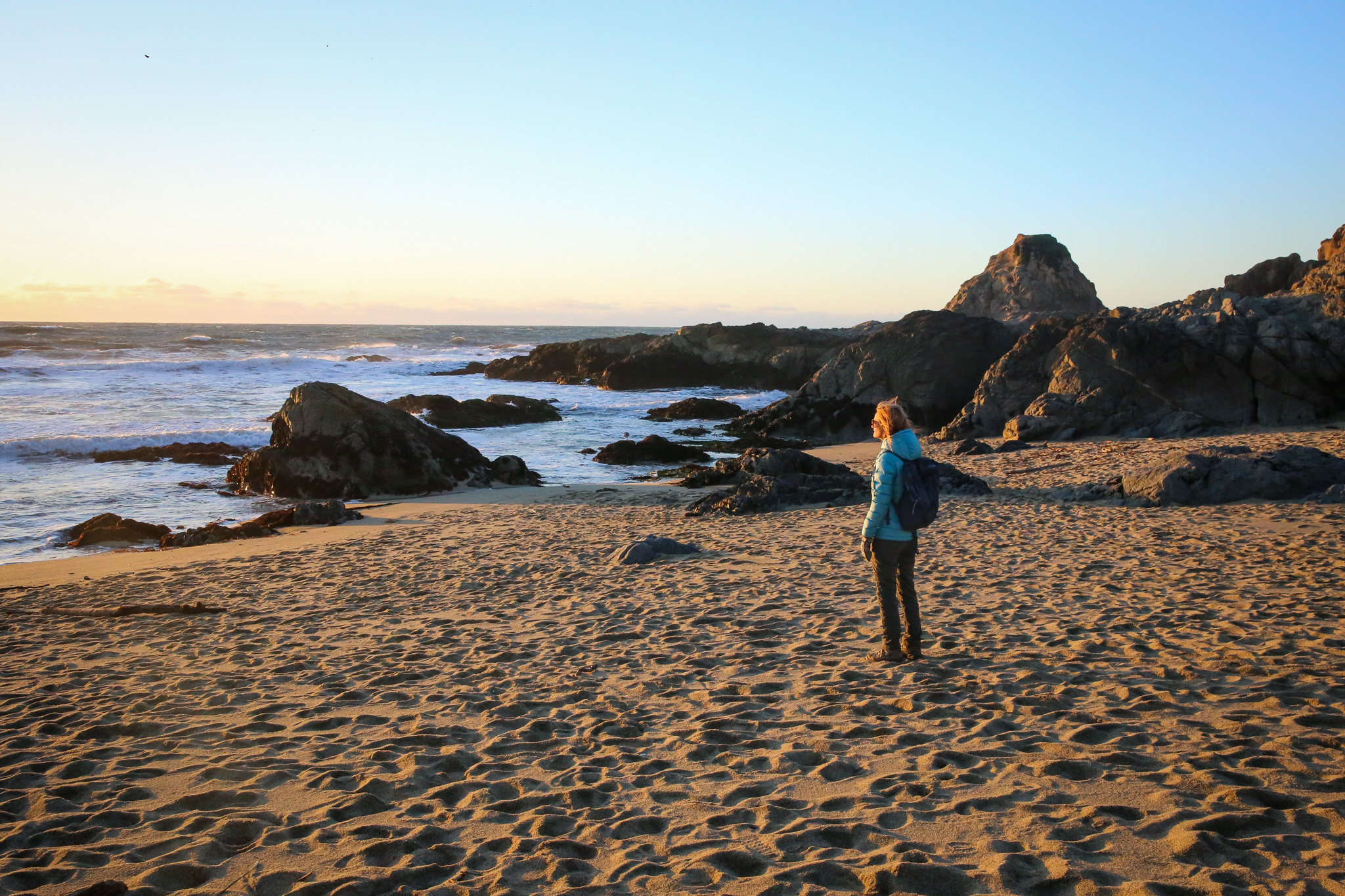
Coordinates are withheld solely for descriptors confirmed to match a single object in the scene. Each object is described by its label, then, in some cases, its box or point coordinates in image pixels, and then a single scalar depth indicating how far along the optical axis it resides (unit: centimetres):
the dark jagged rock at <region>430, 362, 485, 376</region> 5019
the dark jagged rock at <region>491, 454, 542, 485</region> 1736
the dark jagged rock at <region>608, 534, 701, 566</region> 912
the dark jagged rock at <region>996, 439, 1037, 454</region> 1770
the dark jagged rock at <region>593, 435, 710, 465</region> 2056
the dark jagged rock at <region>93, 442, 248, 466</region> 1989
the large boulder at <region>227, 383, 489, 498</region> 1617
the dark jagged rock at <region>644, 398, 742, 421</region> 3067
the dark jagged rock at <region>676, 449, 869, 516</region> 1264
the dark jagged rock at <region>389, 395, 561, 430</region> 2817
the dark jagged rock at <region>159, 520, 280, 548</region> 1171
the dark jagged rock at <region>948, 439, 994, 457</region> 1791
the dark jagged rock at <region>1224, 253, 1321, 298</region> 2594
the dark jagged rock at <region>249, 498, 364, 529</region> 1296
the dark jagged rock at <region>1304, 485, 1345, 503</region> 976
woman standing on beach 523
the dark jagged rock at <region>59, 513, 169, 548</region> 1184
